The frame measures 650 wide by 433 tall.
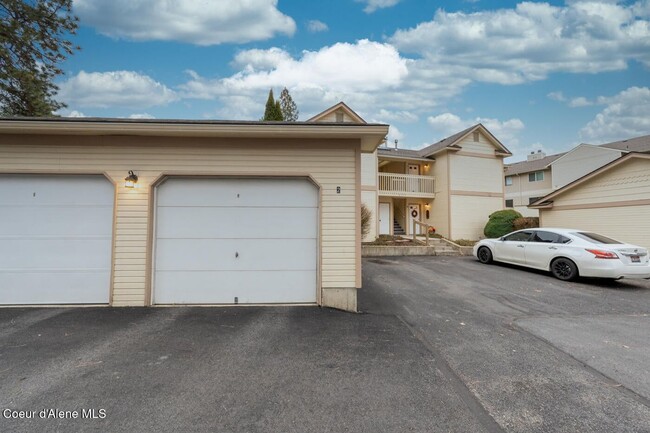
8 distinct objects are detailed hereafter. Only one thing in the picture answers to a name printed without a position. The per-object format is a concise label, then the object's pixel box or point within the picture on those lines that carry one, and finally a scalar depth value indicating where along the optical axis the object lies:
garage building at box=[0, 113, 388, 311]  5.14
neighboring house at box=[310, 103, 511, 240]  16.05
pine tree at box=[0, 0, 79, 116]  10.49
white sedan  6.85
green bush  14.73
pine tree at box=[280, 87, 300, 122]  25.17
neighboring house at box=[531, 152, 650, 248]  9.52
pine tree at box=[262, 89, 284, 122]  16.14
